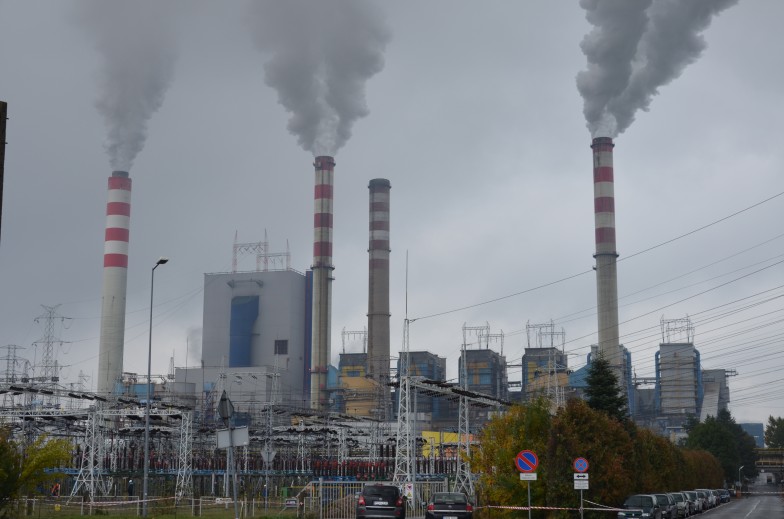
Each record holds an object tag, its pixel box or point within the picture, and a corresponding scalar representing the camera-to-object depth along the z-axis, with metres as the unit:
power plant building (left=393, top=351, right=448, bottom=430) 125.94
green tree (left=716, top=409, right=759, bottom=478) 120.01
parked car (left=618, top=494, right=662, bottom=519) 34.19
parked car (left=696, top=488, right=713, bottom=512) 53.91
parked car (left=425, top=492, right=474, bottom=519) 30.14
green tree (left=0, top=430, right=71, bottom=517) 25.30
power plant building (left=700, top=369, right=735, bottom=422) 129.88
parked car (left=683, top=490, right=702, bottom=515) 48.19
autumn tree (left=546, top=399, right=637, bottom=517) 31.55
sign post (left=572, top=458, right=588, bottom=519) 28.22
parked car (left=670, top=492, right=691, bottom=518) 43.19
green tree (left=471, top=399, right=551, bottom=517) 32.56
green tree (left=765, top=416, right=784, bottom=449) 167.25
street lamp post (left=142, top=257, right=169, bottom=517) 36.12
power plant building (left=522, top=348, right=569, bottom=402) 117.12
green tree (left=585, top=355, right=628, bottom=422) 51.12
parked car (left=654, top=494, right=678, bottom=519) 38.54
